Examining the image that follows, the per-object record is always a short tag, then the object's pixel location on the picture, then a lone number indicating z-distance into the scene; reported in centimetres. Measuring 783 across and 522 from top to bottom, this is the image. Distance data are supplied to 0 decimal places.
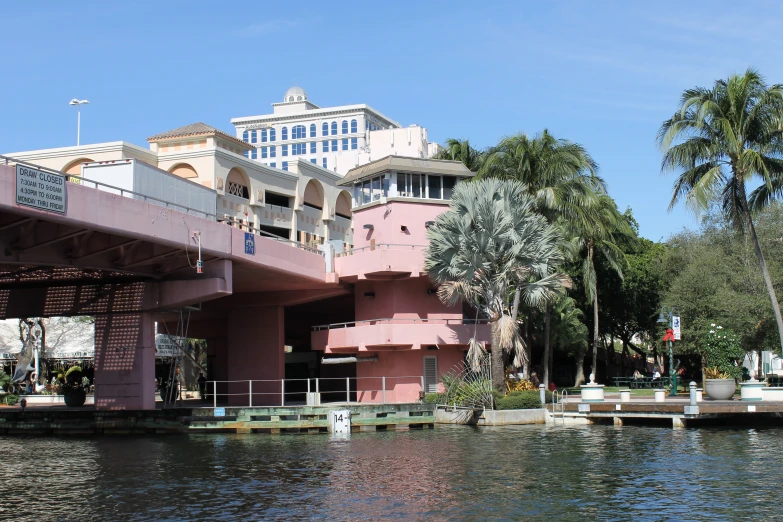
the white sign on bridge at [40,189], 2634
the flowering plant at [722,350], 3984
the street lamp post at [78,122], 6813
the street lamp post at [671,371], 4258
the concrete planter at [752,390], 3500
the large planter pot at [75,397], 4516
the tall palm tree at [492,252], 3947
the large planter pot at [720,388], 3681
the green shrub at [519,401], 3772
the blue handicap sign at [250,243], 3791
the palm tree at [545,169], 4734
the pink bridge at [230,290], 3303
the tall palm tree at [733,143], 4022
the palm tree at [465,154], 5281
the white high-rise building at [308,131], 14862
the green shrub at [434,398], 3933
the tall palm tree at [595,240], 5303
